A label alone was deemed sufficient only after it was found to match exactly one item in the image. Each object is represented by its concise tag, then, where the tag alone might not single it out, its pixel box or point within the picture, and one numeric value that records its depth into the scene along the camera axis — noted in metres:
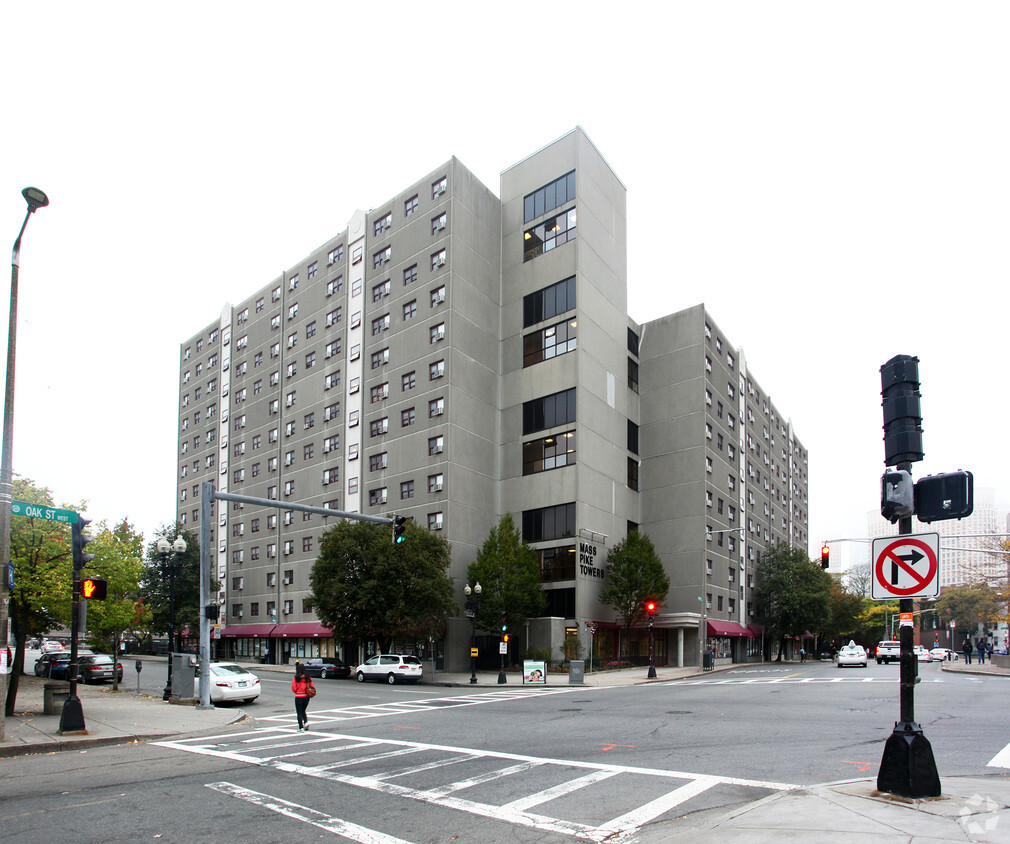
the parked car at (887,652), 58.09
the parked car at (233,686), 25.02
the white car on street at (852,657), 48.88
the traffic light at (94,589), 15.97
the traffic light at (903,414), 9.06
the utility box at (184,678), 25.23
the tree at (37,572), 19.28
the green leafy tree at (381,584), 41.62
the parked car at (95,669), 38.88
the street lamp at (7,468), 14.55
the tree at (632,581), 48.75
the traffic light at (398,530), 25.32
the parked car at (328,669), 45.78
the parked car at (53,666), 35.81
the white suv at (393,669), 39.28
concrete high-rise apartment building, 50.72
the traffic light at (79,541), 16.09
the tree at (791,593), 70.75
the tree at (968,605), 55.75
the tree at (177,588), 68.56
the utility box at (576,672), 36.09
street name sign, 14.98
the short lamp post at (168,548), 32.93
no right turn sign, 8.60
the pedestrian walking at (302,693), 16.81
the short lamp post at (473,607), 38.16
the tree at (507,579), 44.97
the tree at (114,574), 29.62
